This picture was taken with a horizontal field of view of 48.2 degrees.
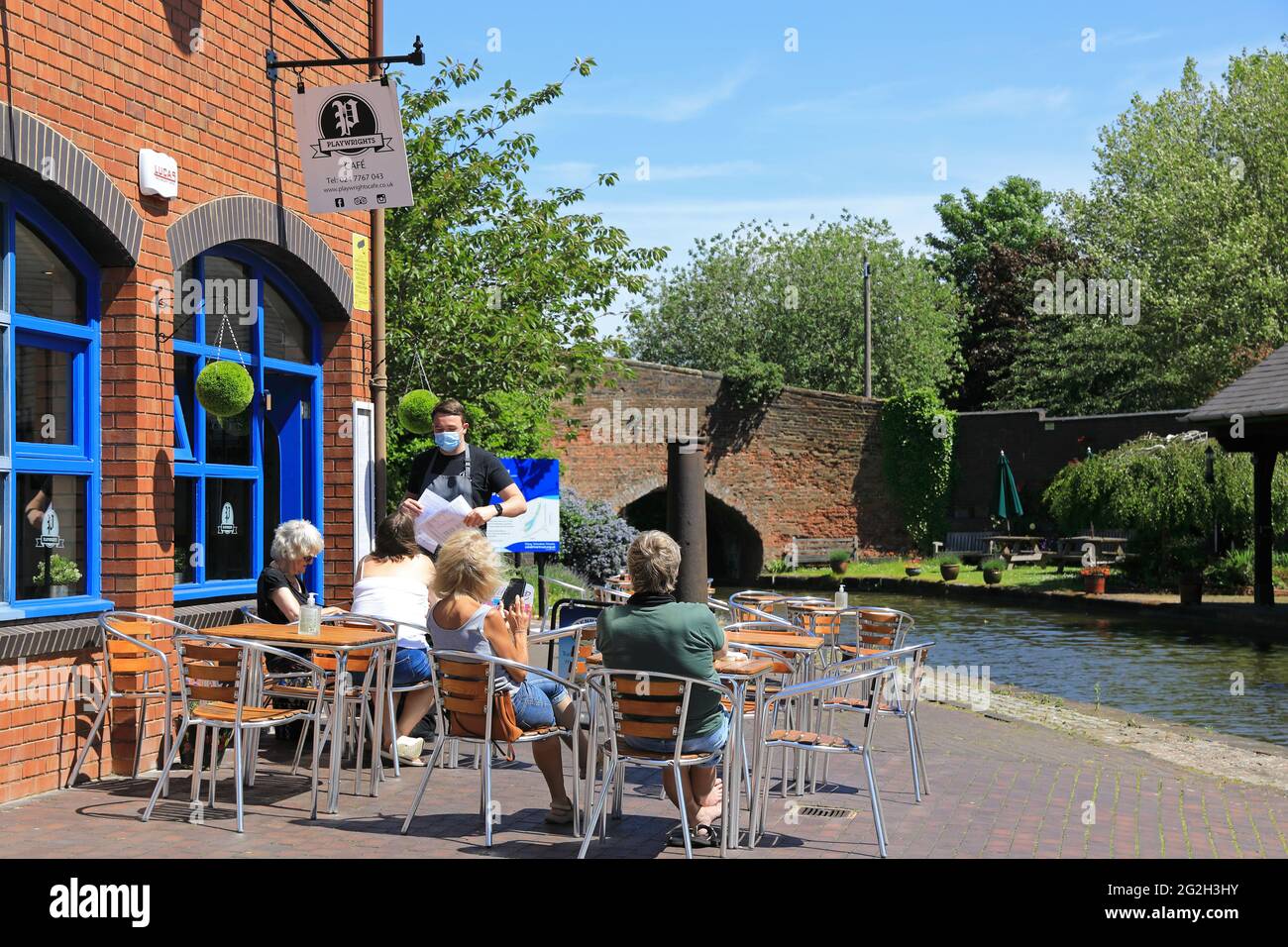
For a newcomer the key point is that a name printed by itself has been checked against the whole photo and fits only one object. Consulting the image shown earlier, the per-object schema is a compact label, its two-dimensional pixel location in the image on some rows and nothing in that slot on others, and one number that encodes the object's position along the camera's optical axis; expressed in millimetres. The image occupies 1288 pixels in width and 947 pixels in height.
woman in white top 7234
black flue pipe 9133
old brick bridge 33000
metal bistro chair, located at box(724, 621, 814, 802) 6293
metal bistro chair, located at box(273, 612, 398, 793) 6387
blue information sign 12008
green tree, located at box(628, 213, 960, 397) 44375
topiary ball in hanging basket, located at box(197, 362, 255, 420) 7523
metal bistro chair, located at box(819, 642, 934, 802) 6648
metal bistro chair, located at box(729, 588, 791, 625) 8203
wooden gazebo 20625
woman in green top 5422
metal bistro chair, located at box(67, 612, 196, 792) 6551
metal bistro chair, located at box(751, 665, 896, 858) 5582
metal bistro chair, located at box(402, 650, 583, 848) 5579
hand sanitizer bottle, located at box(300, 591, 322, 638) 6551
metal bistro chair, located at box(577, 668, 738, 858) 5336
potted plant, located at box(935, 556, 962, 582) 28912
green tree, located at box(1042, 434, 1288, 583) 24969
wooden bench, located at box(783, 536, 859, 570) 36250
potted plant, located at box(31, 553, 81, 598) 6754
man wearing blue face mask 7738
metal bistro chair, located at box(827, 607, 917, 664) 7742
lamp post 24617
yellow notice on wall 9453
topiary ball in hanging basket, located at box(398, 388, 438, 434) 9992
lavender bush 20328
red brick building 6496
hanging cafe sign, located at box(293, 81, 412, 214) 8297
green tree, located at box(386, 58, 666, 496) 15805
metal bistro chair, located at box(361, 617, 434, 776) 6965
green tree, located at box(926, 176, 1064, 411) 47562
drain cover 6430
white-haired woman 7172
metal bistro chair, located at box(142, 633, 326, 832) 5895
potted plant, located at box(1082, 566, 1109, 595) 25203
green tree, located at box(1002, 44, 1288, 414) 35125
